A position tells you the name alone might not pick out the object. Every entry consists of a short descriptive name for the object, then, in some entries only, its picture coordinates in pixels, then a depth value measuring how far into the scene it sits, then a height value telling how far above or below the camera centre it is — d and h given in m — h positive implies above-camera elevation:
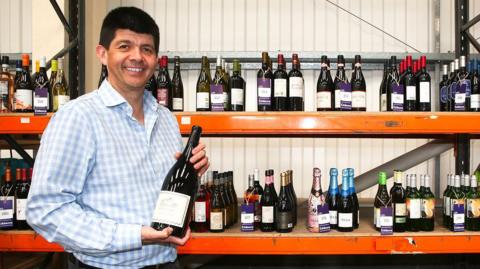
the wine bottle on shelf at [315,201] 2.00 -0.33
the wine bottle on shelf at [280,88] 2.07 +0.24
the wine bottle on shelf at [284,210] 2.01 -0.39
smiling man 1.01 -0.08
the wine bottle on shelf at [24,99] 2.09 +0.19
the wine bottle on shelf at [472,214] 2.05 -0.39
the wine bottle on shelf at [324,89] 2.07 +0.27
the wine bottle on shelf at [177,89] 2.20 +0.31
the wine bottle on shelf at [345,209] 2.00 -0.39
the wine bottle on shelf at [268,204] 2.04 -0.37
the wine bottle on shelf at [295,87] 2.07 +0.25
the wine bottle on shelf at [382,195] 2.14 -0.31
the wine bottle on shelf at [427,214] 2.07 -0.40
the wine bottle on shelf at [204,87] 2.07 +0.31
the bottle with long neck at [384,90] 2.31 +0.31
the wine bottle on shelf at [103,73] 2.45 +0.38
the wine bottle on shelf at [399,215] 2.04 -0.39
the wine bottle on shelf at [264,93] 2.01 +0.21
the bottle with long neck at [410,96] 2.13 +0.21
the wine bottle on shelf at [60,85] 2.54 +0.31
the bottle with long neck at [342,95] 2.04 +0.20
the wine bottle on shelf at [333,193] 2.17 -0.32
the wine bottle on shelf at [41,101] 1.95 +0.17
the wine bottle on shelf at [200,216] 2.05 -0.41
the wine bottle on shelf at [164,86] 2.25 +0.30
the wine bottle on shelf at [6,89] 2.21 +0.26
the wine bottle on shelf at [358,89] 2.06 +0.27
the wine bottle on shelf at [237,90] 2.10 +0.24
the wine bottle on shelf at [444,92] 2.35 +0.26
